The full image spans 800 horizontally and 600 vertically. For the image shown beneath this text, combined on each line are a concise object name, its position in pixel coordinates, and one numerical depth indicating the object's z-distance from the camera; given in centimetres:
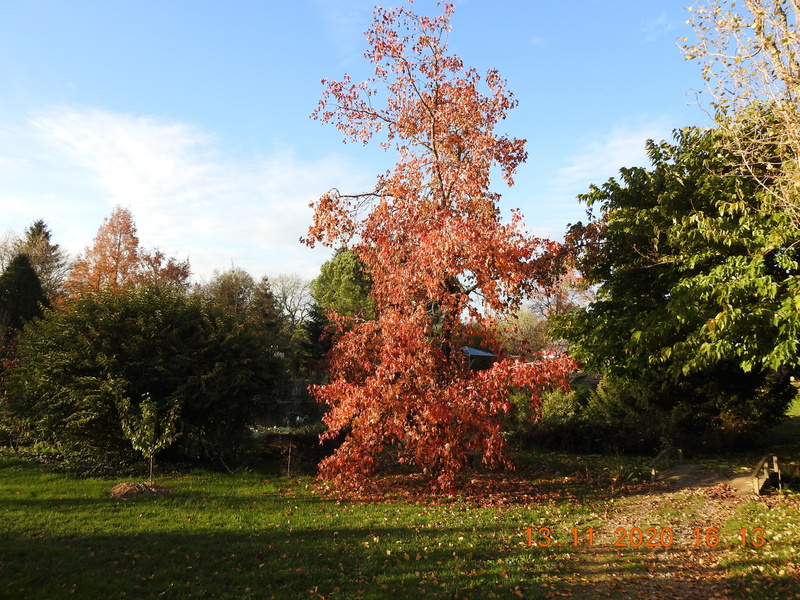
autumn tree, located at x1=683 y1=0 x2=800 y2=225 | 733
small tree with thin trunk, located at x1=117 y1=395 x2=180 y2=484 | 1029
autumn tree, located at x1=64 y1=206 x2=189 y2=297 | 2923
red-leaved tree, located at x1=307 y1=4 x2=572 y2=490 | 1000
